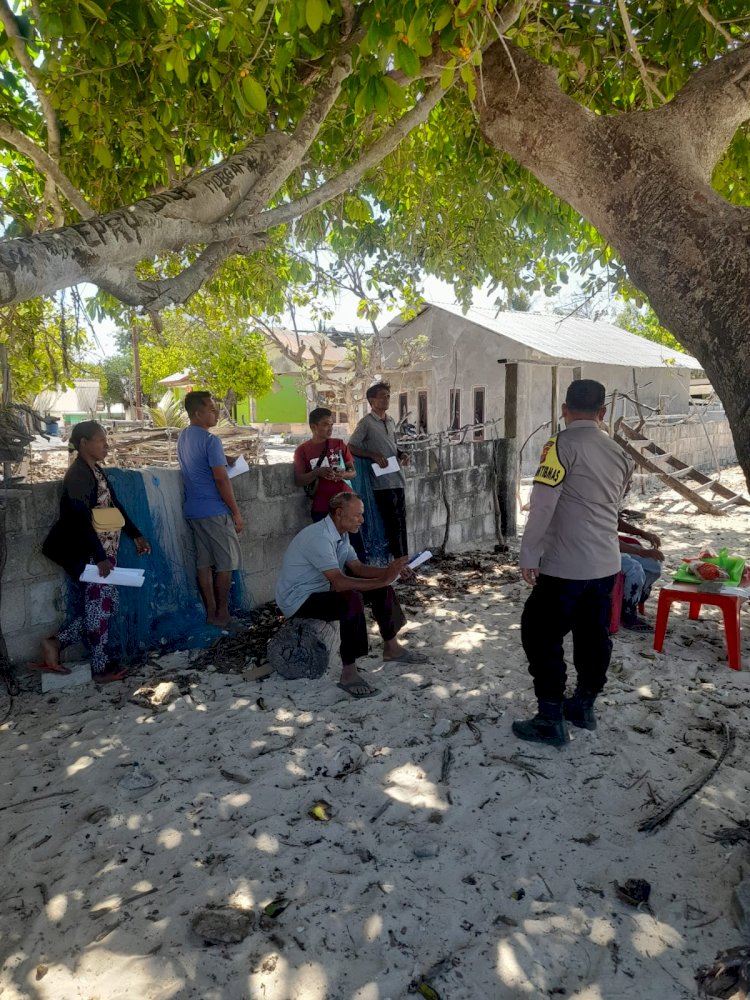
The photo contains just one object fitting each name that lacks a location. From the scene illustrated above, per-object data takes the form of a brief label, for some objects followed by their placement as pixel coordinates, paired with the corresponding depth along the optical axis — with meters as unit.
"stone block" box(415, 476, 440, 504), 7.54
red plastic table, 4.68
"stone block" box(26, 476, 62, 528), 4.44
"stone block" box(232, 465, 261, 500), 5.71
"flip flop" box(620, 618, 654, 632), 5.42
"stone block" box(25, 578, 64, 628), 4.48
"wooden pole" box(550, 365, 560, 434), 9.81
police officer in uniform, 3.50
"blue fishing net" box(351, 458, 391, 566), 6.73
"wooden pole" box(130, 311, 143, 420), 19.16
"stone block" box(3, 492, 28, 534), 4.30
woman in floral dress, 4.34
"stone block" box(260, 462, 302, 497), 5.95
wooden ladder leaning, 10.65
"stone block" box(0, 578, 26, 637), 4.35
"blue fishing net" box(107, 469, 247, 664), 4.90
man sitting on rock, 4.32
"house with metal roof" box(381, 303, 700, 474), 17.86
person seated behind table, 5.38
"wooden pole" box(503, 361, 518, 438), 8.38
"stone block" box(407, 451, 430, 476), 7.47
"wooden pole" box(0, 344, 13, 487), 4.06
